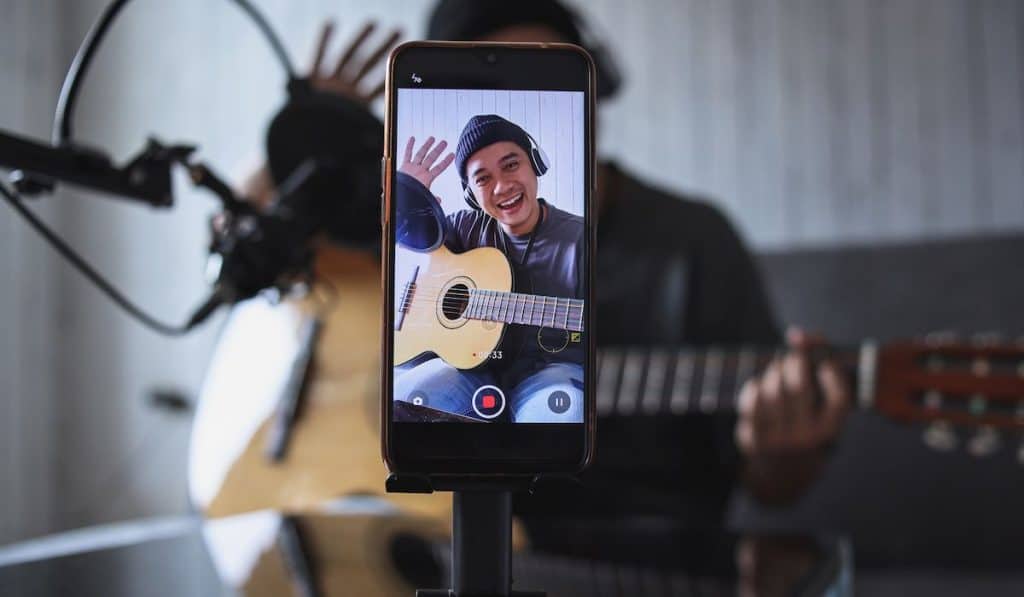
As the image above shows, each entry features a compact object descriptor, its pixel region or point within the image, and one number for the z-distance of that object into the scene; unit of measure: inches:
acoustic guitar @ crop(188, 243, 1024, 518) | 28.0
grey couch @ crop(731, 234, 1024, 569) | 46.1
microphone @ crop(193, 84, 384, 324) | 16.0
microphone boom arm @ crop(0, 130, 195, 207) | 12.6
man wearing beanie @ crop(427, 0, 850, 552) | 34.8
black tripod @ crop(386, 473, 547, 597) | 9.8
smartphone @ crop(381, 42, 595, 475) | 10.0
